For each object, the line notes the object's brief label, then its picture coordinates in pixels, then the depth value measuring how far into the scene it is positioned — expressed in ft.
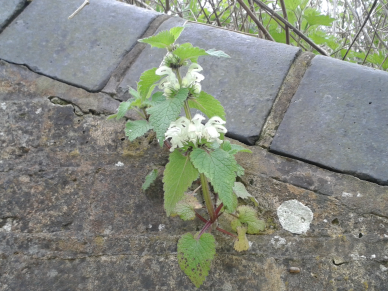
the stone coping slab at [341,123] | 0.99
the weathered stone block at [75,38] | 1.28
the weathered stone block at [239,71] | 1.11
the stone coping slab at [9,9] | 1.40
